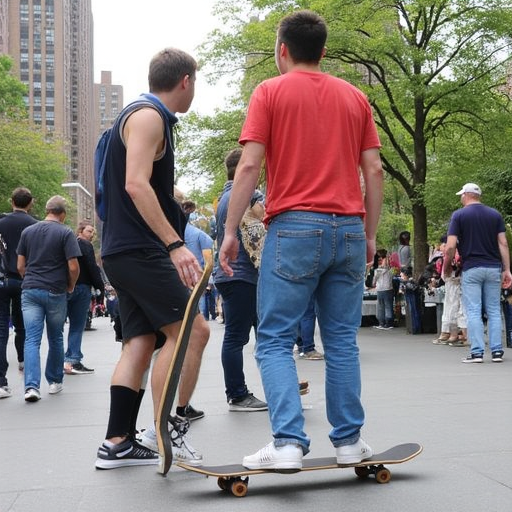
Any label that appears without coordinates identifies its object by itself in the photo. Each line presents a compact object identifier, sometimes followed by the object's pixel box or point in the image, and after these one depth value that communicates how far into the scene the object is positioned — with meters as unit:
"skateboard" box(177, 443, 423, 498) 3.96
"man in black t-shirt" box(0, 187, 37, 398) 8.70
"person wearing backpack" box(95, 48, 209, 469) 4.57
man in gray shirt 8.15
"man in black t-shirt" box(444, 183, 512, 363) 10.49
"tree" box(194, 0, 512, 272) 21.44
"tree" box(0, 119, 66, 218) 48.44
